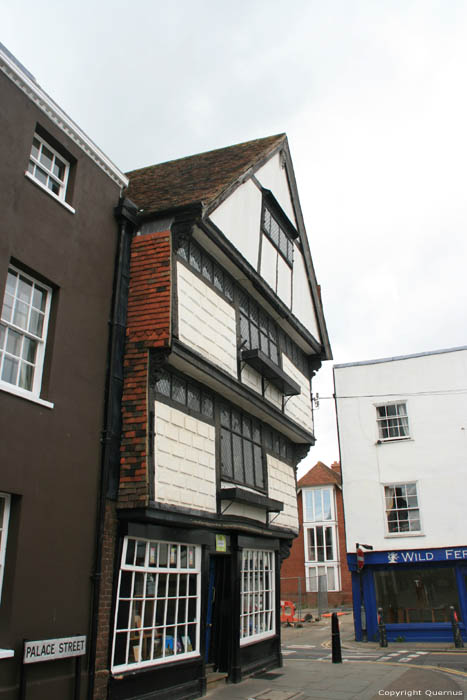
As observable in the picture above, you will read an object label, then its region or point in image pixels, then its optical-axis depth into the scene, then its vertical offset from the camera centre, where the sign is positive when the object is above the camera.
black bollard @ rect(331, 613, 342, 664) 13.66 -1.50
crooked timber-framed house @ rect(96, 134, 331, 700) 8.52 +2.62
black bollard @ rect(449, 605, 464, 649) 17.40 -1.58
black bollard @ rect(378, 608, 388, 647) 17.89 -1.67
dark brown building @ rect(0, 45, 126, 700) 6.84 +2.57
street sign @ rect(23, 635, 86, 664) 6.58 -0.78
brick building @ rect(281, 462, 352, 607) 39.94 +2.21
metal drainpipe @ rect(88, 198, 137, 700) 7.81 +2.69
